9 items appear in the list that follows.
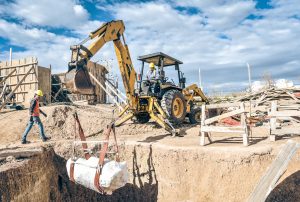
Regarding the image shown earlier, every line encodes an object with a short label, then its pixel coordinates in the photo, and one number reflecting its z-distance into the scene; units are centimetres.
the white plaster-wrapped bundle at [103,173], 595
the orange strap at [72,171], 664
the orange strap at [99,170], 599
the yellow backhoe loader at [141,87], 827
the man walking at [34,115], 951
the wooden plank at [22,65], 1489
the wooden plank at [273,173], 416
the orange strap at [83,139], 704
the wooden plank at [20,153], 739
